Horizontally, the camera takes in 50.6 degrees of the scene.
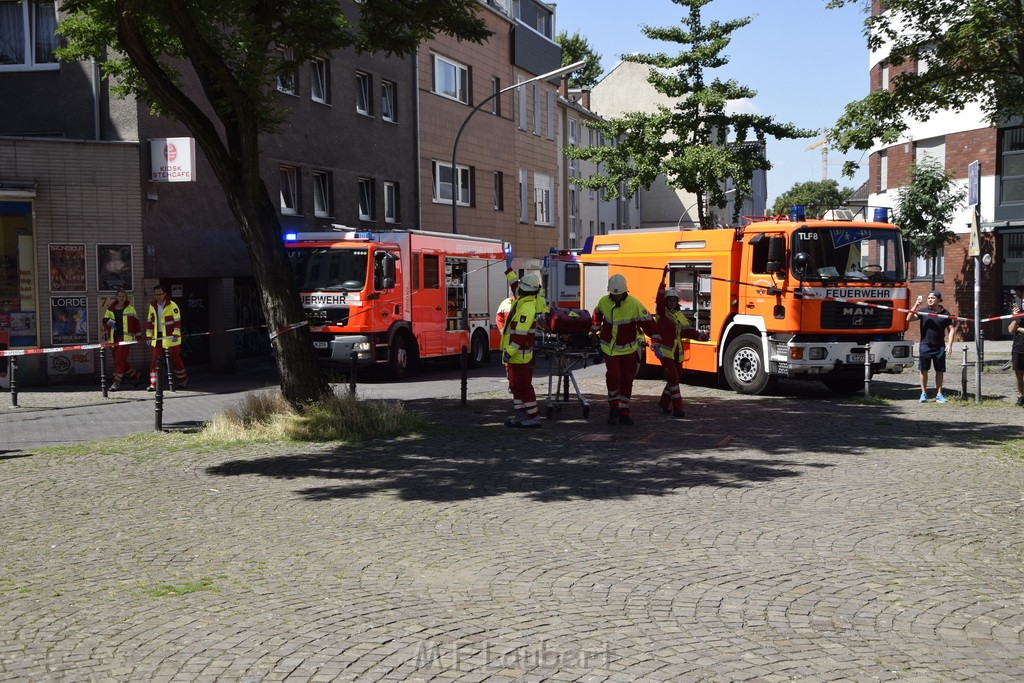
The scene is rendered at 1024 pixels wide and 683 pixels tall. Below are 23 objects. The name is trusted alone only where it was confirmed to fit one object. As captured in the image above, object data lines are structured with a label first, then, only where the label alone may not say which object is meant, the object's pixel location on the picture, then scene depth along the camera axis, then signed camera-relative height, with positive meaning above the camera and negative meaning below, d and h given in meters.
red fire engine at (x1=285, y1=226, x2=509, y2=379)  19.77 +0.39
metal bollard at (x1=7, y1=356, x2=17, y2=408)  15.91 -0.98
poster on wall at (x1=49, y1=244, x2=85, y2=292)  19.94 +0.92
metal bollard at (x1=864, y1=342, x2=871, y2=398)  16.14 -0.89
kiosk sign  20.34 +2.96
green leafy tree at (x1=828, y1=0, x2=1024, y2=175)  17.42 +4.09
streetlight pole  27.77 +6.08
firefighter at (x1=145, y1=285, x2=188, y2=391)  18.19 -0.11
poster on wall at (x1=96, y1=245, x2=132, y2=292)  20.33 +0.94
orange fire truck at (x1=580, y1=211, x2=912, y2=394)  16.08 +0.10
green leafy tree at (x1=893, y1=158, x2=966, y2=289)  28.72 +2.57
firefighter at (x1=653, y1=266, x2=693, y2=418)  14.02 -0.46
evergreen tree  33.50 +5.75
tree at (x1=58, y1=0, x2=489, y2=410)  12.23 +3.00
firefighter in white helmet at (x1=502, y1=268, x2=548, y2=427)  12.66 -0.38
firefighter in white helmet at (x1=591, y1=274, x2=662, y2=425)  13.08 -0.36
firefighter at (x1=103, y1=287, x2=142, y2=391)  18.77 -0.27
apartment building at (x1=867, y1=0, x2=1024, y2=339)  30.23 +2.86
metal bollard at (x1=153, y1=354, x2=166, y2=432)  12.72 -1.13
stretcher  13.98 -0.37
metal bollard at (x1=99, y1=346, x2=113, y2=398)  17.03 -0.95
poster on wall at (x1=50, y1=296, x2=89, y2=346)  20.05 -0.06
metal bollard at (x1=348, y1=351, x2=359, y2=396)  13.28 -0.73
